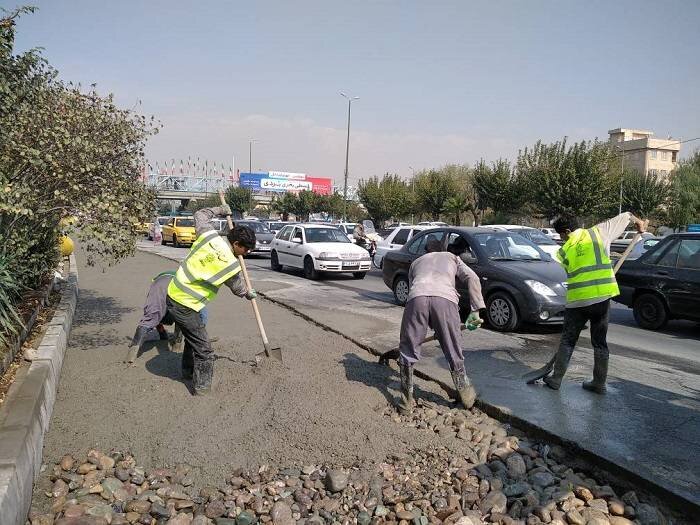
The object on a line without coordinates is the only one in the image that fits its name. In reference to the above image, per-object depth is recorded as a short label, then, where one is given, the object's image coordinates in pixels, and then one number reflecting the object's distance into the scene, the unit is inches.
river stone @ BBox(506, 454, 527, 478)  151.4
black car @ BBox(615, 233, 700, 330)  325.7
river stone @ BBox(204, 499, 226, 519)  138.4
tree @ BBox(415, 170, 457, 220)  1812.3
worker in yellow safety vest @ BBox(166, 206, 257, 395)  196.5
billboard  3208.7
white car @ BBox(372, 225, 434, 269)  633.0
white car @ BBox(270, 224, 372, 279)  598.2
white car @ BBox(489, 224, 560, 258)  548.8
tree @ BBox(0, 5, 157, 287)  210.1
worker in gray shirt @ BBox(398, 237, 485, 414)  181.3
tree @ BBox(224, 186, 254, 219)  2942.9
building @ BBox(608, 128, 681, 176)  2596.0
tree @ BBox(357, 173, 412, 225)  1967.3
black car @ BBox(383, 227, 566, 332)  312.5
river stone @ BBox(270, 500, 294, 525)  135.1
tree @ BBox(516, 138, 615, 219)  1234.6
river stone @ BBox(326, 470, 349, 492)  144.8
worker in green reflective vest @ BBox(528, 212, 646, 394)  196.7
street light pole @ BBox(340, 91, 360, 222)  1481.9
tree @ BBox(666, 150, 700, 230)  1339.8
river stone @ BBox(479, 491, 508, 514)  135.6
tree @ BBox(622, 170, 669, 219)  1558.8
